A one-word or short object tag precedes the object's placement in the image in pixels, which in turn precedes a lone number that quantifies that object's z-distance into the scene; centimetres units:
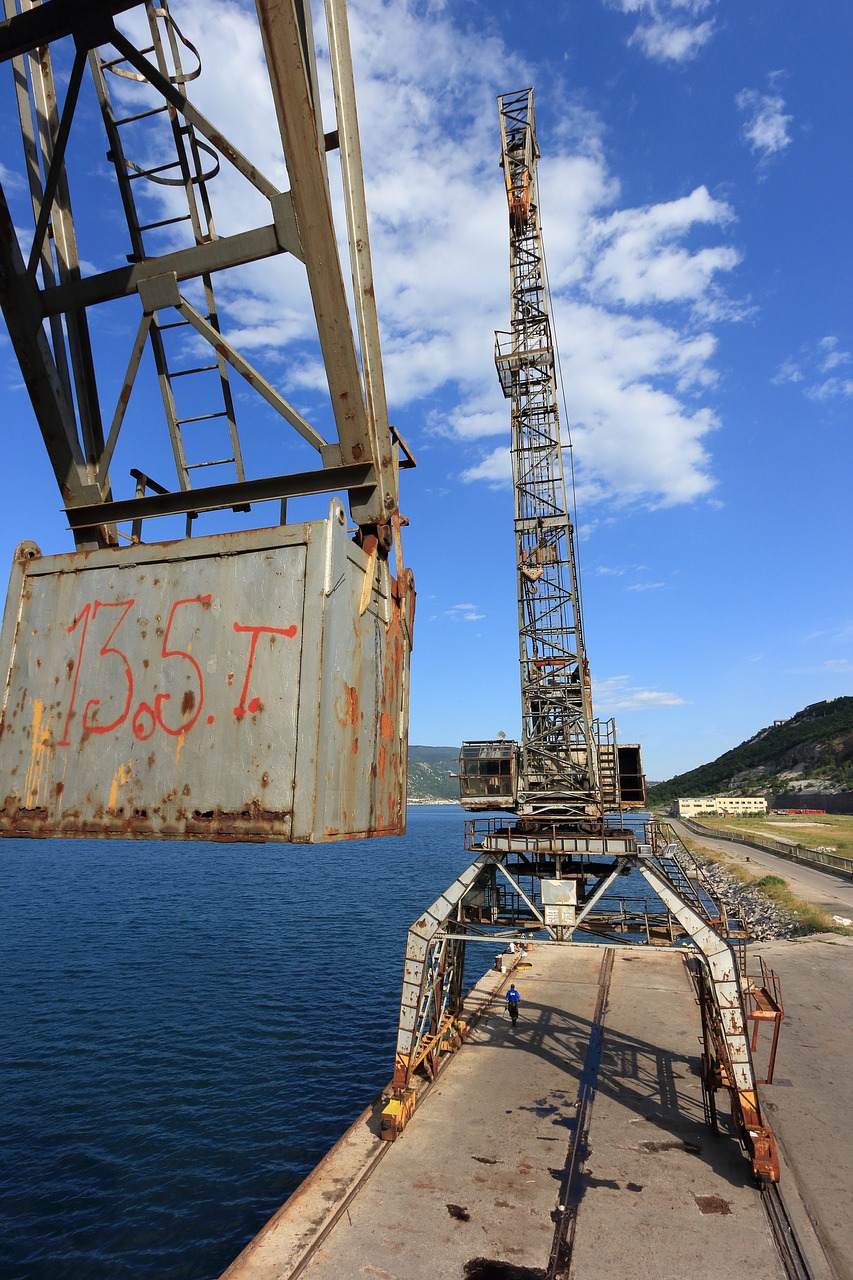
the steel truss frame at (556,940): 1388
